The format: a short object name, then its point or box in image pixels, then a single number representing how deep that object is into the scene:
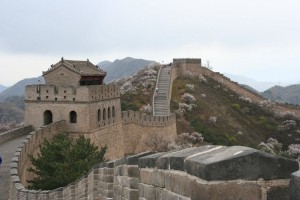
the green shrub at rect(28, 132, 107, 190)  16.01
